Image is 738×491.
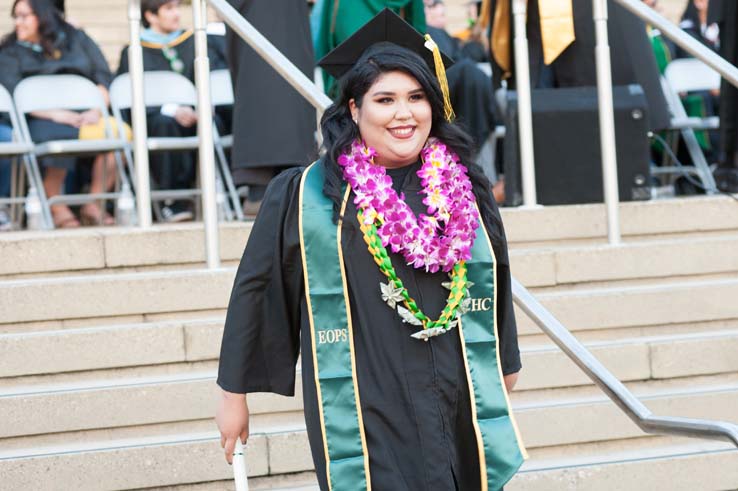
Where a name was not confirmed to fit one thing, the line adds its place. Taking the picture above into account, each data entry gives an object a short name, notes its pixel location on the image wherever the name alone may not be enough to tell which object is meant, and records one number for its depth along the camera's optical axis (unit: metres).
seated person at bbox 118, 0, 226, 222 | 14.17
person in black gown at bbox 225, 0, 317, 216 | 10.15
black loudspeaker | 10.63
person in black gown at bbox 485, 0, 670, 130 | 11.70
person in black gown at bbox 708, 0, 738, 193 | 11.63
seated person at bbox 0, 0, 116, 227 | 13.30
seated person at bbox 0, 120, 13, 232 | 13.17
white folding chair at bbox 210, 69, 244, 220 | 13.32
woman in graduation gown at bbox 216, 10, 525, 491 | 5.36
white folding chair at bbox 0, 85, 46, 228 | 12.04
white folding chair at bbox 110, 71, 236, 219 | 13.55
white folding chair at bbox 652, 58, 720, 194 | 13.39
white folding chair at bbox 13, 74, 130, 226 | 12.88
